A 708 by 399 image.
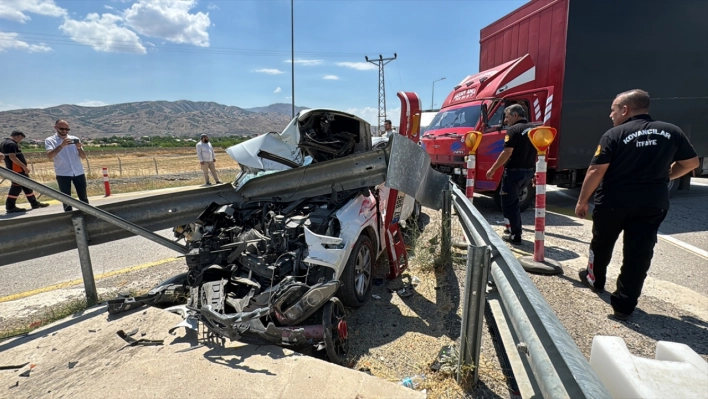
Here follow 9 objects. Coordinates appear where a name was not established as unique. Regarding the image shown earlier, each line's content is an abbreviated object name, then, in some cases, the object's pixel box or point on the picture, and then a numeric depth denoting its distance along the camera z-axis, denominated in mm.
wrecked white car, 2473
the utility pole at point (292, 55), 18406
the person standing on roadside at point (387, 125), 12534
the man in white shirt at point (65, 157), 6617
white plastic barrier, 970
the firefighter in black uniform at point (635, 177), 2947
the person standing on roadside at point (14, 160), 8297
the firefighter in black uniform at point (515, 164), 5008
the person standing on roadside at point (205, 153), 13070
